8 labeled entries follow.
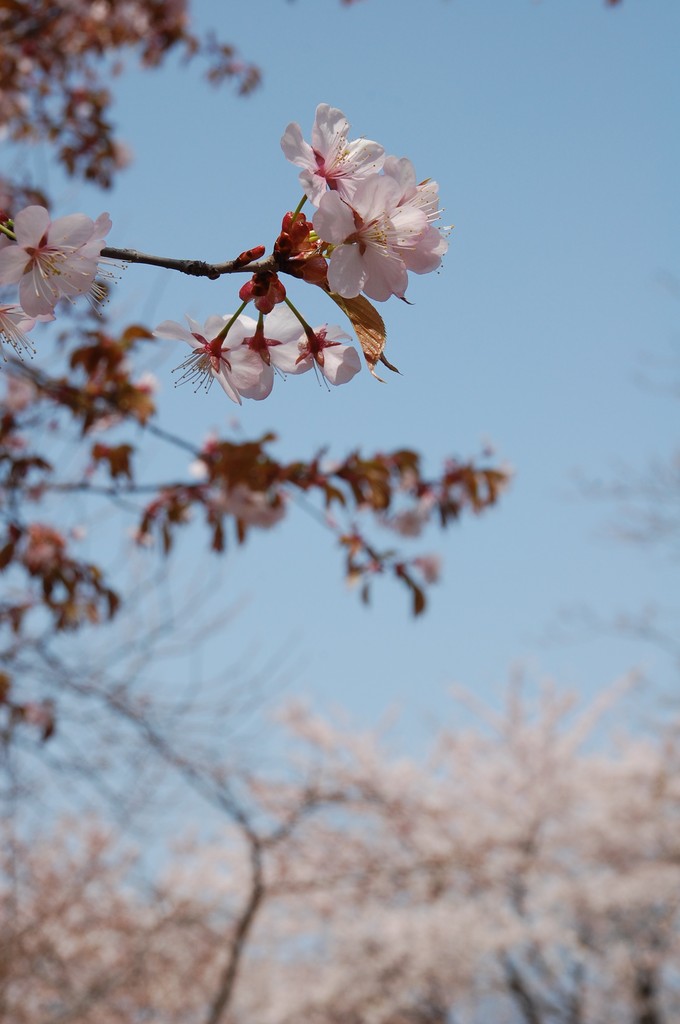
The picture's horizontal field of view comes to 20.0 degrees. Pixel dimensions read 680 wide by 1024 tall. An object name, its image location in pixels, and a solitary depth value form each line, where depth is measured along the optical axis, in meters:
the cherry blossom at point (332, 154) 0.59
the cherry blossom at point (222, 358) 0.61
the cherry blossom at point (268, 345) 0.61
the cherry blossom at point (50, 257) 0.58
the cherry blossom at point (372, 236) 0.57
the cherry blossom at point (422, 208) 0.58
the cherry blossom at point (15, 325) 0.61
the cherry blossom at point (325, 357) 0.60
